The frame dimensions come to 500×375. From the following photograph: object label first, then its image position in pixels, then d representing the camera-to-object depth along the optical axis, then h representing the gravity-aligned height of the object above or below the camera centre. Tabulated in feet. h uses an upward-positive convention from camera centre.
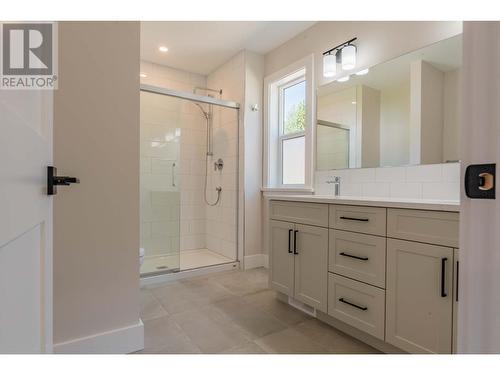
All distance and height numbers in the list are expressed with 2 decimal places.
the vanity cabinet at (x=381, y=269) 4.20 -1.57
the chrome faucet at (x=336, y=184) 7.81 +0.02
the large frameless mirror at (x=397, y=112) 5.89 +1.83
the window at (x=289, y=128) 9.17 +2.12
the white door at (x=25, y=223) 1.68 -0.30
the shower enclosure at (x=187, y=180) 10.27 +0.14
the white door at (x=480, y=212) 1.53 -0.15
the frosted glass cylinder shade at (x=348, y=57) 7.63 +3.59
